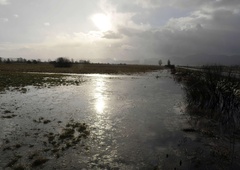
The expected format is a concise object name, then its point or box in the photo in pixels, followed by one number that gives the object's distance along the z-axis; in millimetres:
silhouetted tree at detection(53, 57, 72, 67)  107688
